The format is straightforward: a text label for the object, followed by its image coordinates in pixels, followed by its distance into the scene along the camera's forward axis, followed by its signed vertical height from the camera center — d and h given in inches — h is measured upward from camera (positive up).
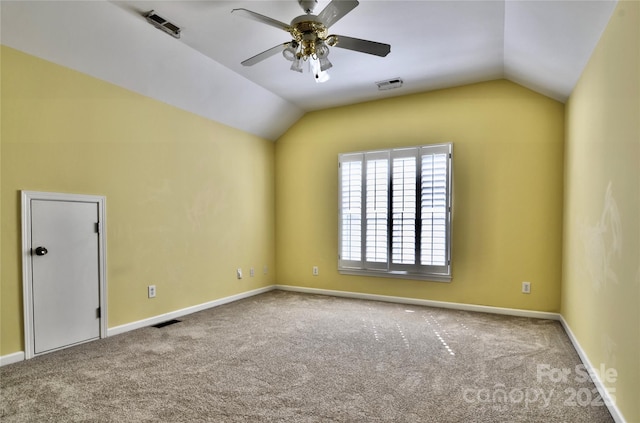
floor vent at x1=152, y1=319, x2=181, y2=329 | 151.6 -53.7
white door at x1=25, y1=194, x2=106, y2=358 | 118.0 -25.2
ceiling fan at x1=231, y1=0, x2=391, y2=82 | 94.7 +50.2
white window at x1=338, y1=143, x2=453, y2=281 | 180.5 -4.6
